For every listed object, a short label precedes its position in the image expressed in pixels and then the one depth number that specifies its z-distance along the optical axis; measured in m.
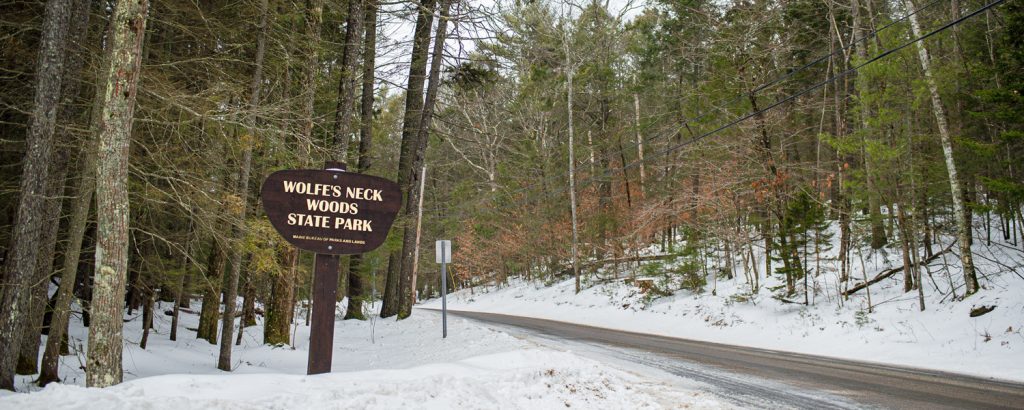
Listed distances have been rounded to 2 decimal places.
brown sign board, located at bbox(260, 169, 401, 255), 5.79
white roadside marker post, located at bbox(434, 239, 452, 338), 12.88
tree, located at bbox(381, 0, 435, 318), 16.69
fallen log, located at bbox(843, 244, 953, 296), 14.93
